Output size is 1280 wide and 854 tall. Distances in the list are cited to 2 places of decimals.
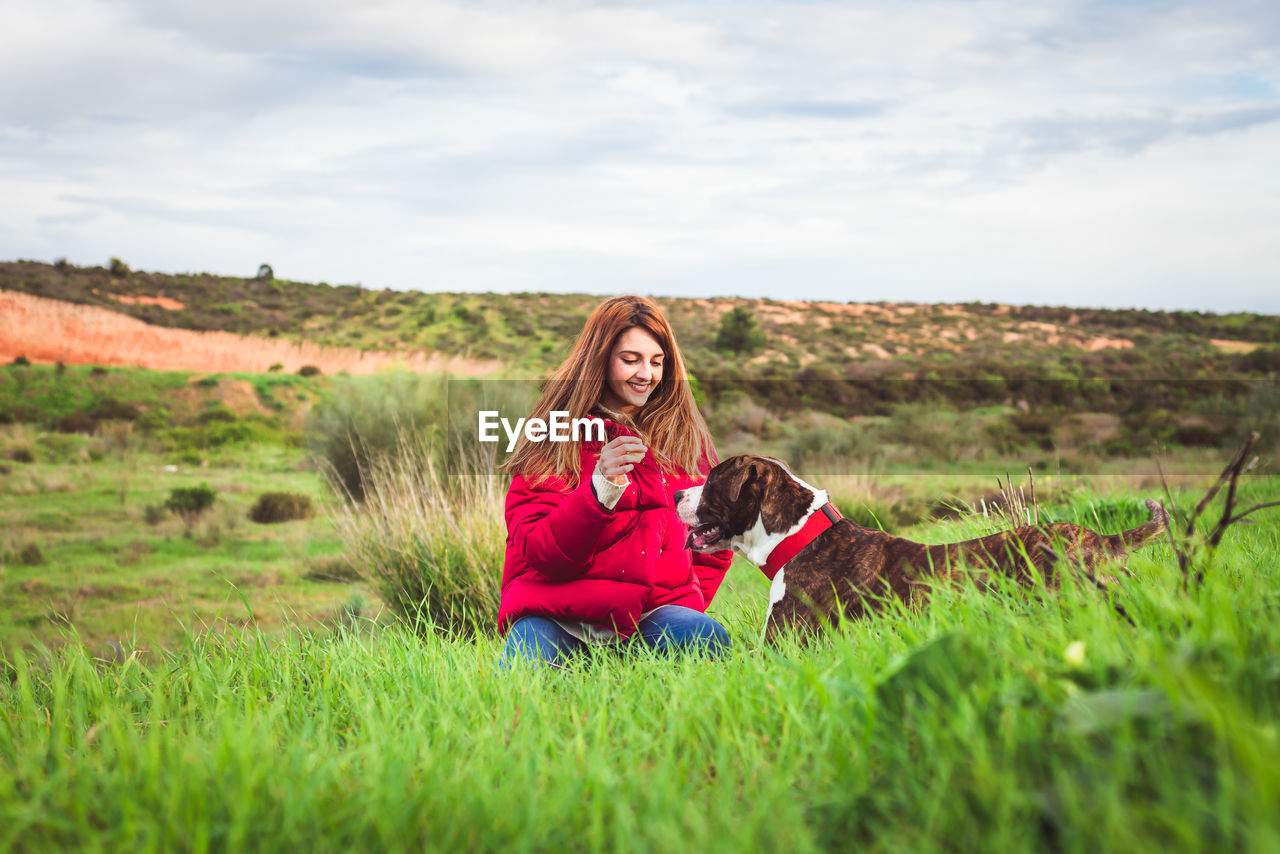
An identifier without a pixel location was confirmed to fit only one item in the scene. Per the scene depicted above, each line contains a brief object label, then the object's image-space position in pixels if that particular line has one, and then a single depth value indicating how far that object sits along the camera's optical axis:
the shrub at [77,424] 21.33
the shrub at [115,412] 23.38
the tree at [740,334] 38.66
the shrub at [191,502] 13.17
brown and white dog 2.48
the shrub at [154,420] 22.47
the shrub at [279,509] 13.39
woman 3.18
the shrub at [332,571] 9.52
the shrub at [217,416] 24.22
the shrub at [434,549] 5.78
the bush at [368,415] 10.98
